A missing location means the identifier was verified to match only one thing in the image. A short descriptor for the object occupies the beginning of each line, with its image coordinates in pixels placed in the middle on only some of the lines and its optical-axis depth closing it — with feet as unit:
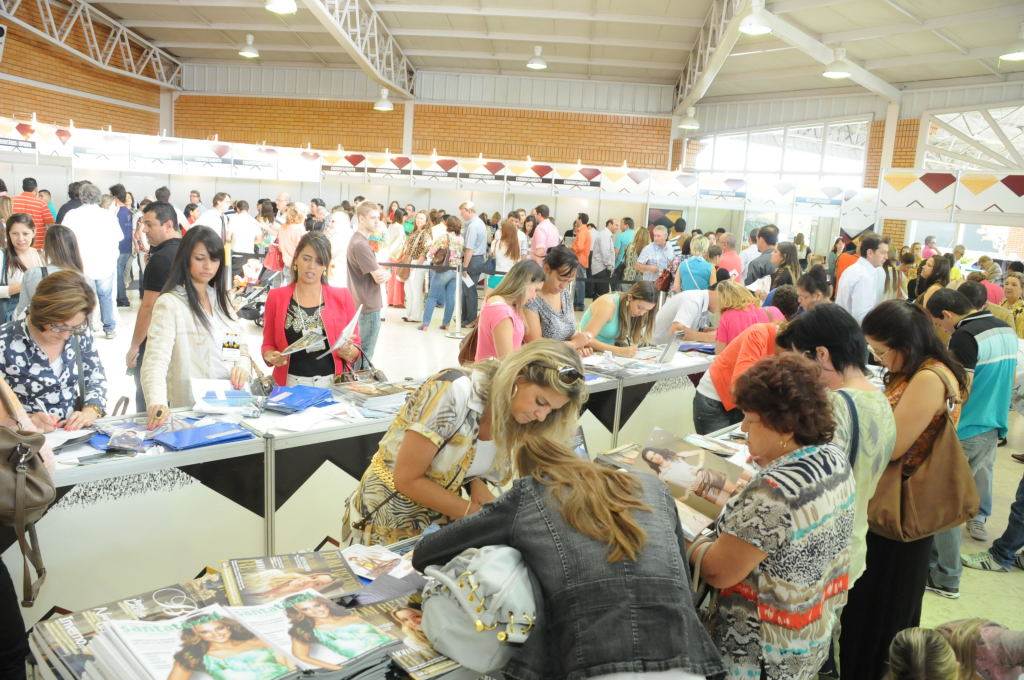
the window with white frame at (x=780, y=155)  50.11
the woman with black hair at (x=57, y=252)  14.85
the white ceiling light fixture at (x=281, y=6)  32.09
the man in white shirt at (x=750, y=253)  32.48
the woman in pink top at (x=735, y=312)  14.17
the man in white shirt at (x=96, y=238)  22.09
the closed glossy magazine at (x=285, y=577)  5.47
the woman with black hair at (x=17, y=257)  16.57
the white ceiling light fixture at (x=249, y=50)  49.85
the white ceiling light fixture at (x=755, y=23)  28.32
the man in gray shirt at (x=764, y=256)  25.05
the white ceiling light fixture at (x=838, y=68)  32.94
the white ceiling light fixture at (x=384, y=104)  52.66
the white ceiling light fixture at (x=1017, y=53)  27.29
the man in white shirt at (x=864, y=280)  22.11
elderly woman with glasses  8.61
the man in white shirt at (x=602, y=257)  38.50
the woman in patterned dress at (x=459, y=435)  6.34
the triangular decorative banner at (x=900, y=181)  35.29
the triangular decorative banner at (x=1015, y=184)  31.37
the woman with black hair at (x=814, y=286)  15.44
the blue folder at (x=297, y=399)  10.16
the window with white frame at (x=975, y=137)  41.22
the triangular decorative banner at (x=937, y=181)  33.50
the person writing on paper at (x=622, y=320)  15.64
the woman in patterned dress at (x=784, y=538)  5.39
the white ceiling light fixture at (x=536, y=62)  45.11
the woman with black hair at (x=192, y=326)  9.96
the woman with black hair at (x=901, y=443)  8.04
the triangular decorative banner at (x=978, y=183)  32.22
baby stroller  29.91
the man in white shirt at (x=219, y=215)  27.66
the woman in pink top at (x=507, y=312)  11.49
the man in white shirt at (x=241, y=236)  31.01
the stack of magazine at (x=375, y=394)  10.77
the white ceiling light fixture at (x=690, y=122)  49.06
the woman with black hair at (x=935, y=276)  21.39
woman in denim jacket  4.32
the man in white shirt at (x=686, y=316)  17.37
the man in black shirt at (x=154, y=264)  12.25
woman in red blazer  11.27
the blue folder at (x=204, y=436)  8.59
